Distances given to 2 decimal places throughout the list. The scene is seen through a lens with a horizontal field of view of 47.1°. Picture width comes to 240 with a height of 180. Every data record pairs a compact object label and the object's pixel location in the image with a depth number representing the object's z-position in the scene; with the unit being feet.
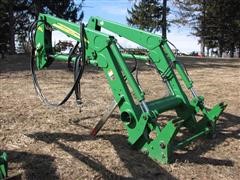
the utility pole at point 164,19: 65.68
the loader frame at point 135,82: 9.91
